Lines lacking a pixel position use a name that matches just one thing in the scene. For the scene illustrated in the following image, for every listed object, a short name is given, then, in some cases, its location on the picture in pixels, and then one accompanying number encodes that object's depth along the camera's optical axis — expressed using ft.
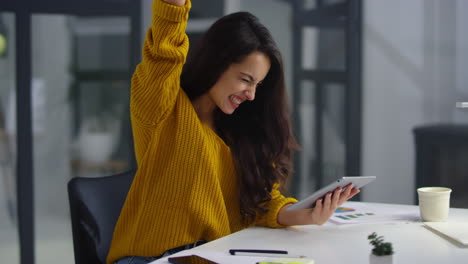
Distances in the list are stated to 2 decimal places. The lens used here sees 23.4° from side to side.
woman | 8.82
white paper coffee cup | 9.29
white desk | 8.22
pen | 8.25
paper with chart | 9.41
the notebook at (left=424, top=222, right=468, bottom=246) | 8.61
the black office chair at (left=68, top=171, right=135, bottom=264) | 9.05
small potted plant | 7.59
